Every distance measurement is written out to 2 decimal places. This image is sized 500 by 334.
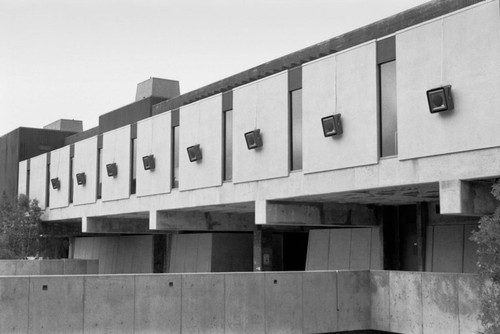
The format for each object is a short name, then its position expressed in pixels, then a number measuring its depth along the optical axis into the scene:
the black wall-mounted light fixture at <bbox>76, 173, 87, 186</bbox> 37.70
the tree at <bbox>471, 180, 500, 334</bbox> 14.04
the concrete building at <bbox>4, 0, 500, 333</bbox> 17.27
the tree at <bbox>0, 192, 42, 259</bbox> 43.16
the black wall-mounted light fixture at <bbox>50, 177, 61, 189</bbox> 41.66
